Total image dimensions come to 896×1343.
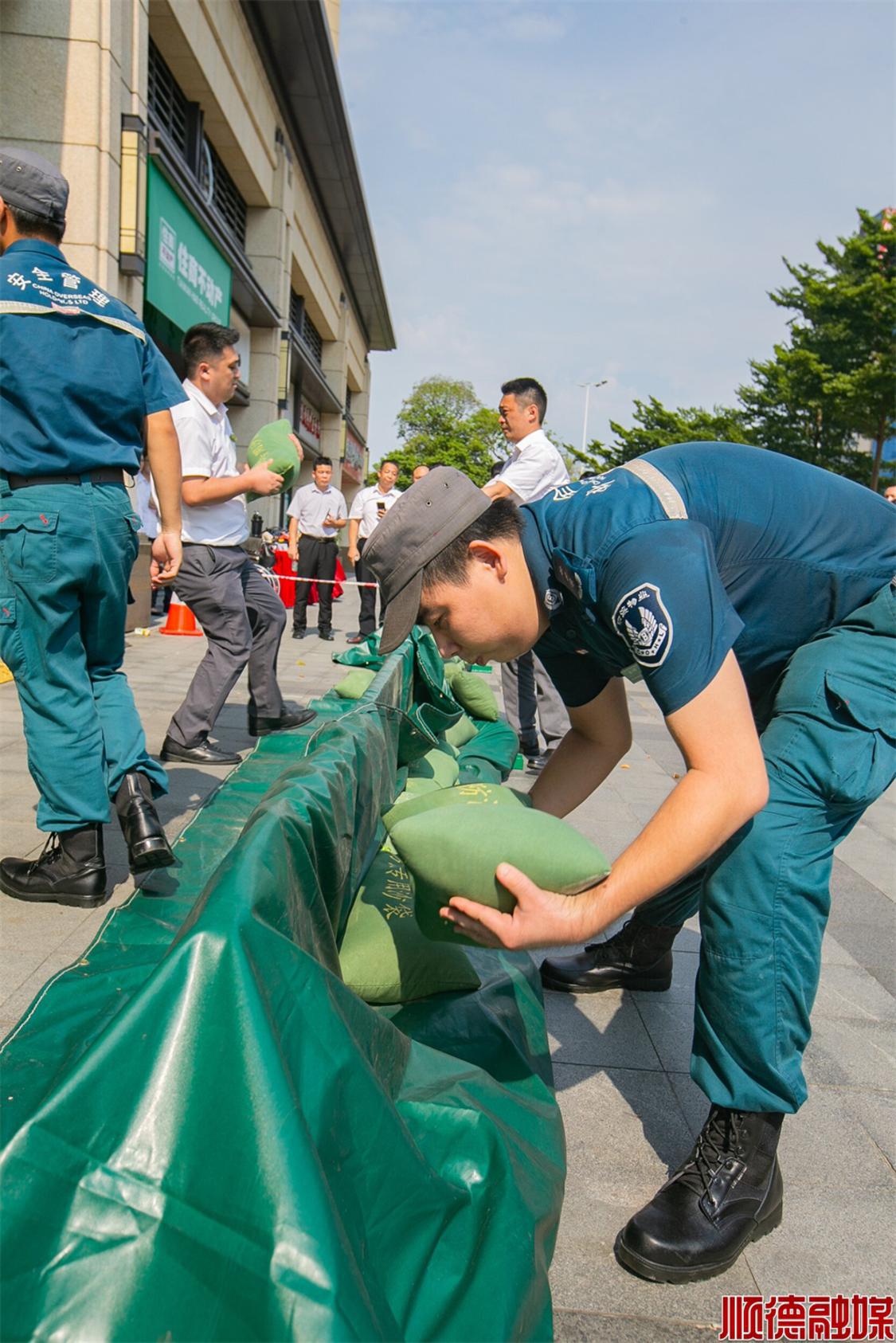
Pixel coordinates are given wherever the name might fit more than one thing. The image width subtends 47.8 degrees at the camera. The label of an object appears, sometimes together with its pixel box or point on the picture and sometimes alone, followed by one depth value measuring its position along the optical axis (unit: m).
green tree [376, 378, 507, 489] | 65.12
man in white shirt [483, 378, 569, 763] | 5.68
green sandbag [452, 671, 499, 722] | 5.84
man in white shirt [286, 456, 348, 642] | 11.20
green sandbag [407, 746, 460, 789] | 3.89
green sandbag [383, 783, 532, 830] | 2.08
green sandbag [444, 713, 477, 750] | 5.19
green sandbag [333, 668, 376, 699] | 5.22
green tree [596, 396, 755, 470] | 42.91
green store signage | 10.05
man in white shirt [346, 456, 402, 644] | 10.90
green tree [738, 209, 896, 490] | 29.03
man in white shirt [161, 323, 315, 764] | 4.76
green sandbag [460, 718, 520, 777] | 5.11
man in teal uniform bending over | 1.62
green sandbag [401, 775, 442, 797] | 3.57
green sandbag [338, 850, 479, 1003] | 2.15
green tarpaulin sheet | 1.15
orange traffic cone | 10.10
